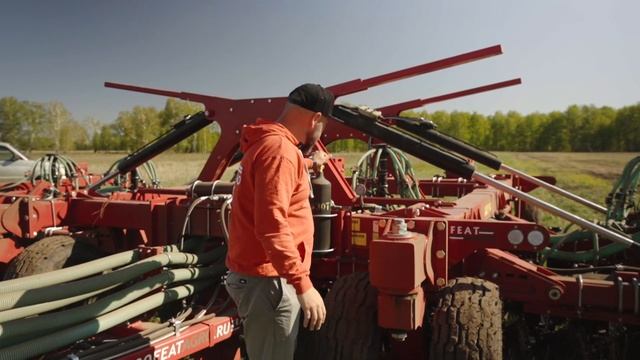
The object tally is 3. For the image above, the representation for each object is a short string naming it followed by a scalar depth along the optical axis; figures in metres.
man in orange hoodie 2.13
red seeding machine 2.79
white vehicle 12.84
